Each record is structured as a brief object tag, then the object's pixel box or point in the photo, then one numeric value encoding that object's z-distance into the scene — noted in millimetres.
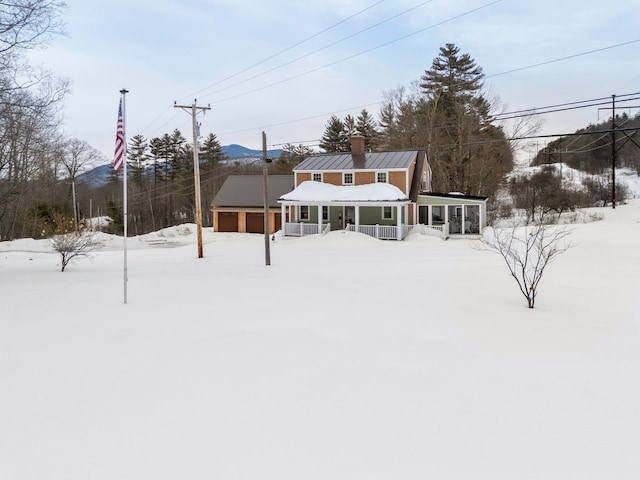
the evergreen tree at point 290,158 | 55562
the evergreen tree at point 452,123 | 40125
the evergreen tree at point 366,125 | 55500
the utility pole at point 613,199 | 30888
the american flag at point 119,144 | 9711
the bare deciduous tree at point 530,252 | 9330
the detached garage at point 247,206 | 34969
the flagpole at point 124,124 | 9742
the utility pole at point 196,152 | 19047
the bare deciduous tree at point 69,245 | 15019
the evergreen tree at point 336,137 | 56625
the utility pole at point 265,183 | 15992
